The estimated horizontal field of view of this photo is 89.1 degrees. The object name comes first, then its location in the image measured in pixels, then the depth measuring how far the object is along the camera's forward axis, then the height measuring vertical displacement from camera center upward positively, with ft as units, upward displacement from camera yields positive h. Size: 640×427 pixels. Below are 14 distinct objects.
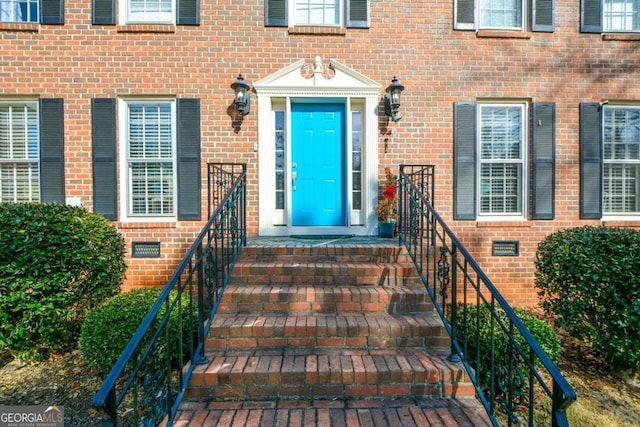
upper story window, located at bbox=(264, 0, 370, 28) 15.51 +9.17
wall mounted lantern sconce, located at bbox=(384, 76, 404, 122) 14.98 +4.81
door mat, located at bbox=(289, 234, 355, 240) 15.24 -1.67
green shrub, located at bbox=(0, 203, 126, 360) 10.40 -2.52
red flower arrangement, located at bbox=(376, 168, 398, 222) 15.19 -0.17
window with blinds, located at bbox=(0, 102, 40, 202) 15.39 +2.41
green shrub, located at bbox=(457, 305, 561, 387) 9.20 -4.09
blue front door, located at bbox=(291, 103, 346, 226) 16.20 +1.87
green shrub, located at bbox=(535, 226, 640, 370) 9.84 -2.88
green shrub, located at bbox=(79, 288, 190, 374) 9.58 -3.91
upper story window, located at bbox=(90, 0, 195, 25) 15.16 +9.00
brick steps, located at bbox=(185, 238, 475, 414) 7.72 -3.61
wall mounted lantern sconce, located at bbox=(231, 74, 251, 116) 14.84 +4.96
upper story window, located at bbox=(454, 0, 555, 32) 15.81 +9.22
